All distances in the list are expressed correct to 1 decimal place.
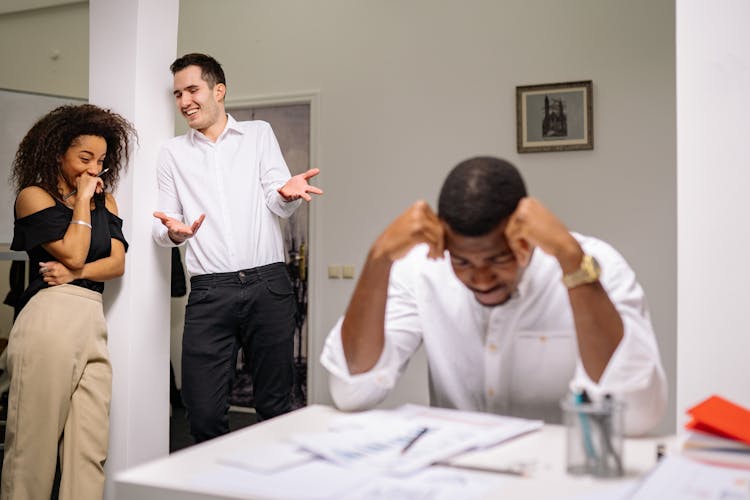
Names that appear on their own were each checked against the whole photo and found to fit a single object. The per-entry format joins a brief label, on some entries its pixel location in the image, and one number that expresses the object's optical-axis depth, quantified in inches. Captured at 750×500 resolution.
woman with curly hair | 106.4
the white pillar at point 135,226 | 120.0
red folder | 53.8
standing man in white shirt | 120.3
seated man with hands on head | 59.4
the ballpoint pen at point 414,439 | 50.8
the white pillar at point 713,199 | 78.7
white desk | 44.0
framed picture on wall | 174.9
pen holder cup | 45.6
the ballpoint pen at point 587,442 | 45.7
